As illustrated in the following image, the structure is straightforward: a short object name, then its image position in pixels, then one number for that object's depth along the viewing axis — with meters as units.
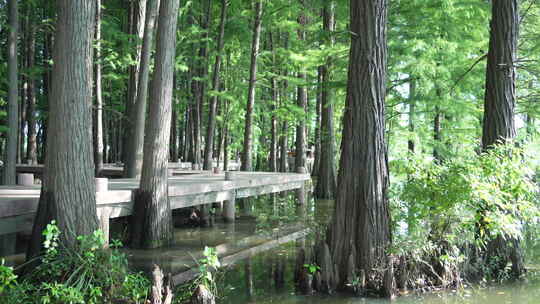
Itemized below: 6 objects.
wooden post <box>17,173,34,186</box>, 10.45
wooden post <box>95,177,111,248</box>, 7.96
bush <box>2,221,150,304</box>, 5.38
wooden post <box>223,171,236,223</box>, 13.66
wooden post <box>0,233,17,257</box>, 8.85
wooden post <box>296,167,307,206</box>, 17.94
